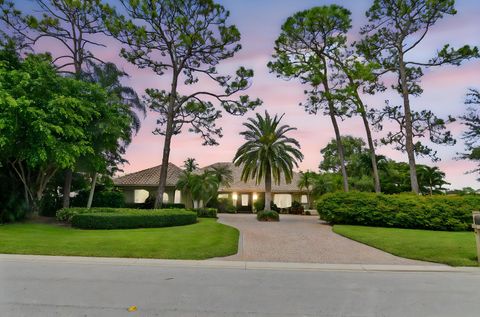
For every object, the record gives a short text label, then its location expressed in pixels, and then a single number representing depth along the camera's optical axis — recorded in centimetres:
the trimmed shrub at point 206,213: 3053
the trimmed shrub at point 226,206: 4209
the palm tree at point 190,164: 4459
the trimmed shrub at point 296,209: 4106
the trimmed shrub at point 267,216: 2814
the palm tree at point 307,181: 4347
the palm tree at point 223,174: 3872
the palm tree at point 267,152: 2909
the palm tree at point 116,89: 2735
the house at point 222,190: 3847
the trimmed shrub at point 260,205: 4166
